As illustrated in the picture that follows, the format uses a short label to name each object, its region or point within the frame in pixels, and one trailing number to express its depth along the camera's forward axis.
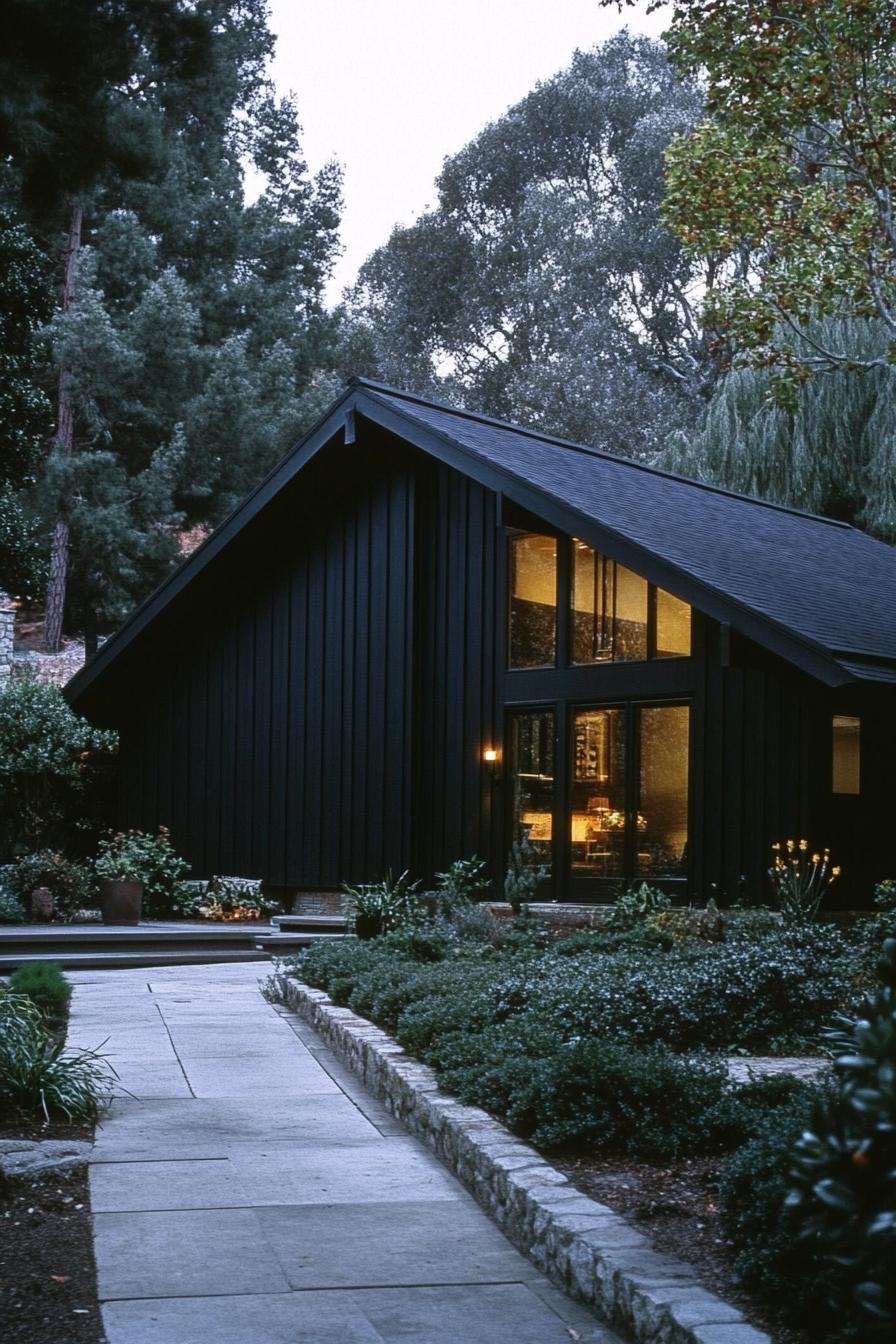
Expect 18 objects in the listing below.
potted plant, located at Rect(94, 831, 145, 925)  17.41
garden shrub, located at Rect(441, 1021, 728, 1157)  5.40
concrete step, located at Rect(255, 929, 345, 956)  16.09
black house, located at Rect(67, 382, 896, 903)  14.62
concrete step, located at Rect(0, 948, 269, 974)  14.27
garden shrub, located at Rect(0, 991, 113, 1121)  6.32
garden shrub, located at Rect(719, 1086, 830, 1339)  3.59
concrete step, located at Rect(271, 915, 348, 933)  17.25
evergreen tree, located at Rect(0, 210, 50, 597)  13.65
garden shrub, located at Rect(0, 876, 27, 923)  17.06
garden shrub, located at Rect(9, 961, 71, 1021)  9.16
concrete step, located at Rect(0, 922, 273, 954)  14.80
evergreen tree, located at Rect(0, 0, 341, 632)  32.06
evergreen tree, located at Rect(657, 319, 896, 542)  23.89
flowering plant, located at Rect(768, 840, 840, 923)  13.36
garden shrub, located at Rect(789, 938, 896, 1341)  2.11
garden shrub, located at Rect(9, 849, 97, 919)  17.94
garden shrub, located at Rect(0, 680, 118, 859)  19.38
